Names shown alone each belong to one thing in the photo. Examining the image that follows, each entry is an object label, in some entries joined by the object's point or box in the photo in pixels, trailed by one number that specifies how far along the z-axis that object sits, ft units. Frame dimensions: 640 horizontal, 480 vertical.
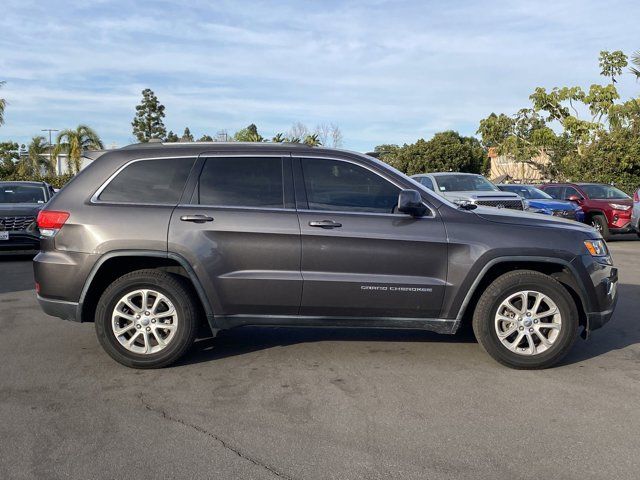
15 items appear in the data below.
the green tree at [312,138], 126.41
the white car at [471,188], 46.65
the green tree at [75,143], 140.36
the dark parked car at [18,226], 41.19
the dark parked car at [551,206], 58.39
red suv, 58.08
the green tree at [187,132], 287.61
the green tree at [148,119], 197.26
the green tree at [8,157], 145.59
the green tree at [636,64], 89.70
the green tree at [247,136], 126.79
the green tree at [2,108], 105.40
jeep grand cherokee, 17.80
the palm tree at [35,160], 151.84
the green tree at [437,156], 193.26
